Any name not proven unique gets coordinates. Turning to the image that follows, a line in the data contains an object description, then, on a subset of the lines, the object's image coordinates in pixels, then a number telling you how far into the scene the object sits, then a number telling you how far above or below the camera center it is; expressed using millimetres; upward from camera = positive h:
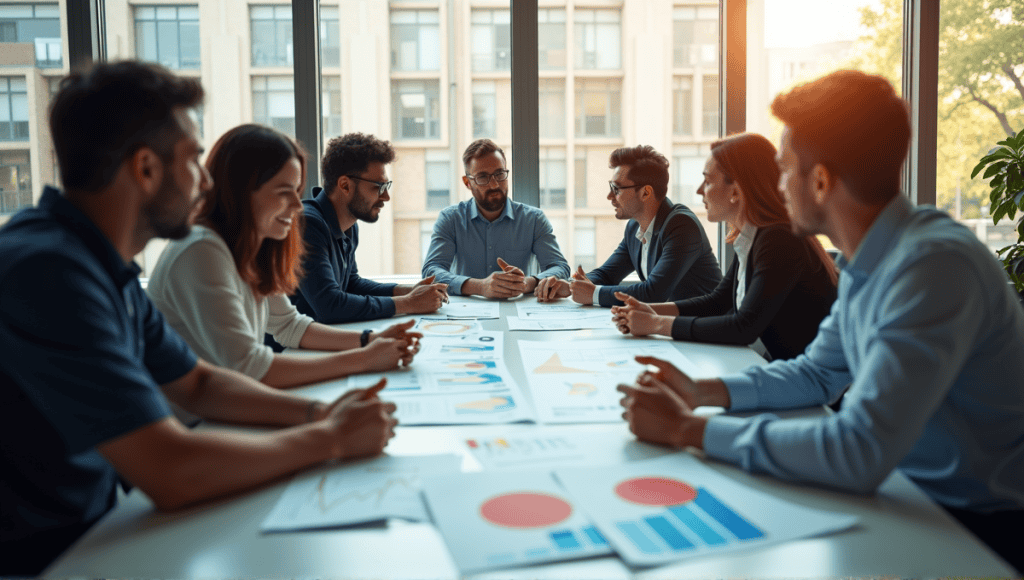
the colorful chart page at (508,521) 744 -375
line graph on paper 827 -375
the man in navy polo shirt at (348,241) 2434 -109
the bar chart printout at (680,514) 763 -376
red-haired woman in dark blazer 1919 -198
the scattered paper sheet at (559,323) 2213 -376
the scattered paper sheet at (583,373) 1263 -374
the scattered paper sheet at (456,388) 1242 -374
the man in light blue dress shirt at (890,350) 881 -197
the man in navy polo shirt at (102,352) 816 -170
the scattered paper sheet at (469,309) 2467 -372
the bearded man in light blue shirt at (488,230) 3576 -90
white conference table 723 -384
